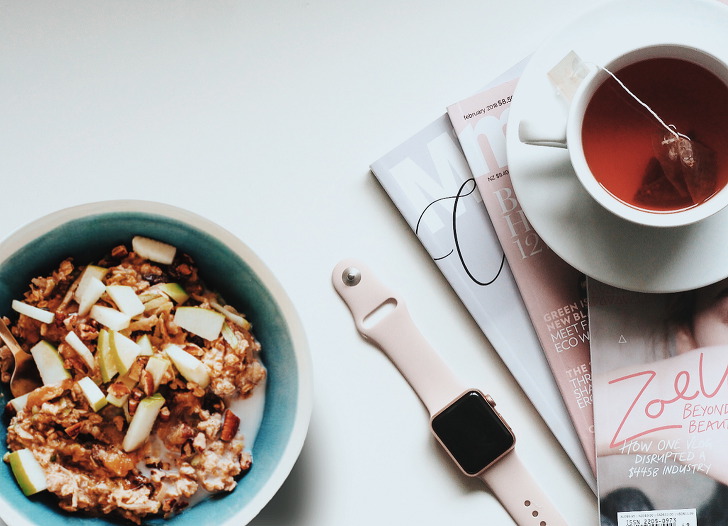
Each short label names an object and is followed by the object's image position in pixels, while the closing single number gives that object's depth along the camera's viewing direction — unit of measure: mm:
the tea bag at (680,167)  811
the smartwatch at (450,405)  957
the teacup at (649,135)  808
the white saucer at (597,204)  851
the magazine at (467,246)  966
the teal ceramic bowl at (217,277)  838
